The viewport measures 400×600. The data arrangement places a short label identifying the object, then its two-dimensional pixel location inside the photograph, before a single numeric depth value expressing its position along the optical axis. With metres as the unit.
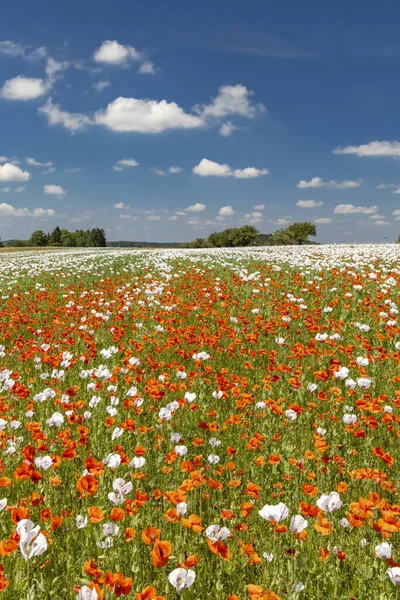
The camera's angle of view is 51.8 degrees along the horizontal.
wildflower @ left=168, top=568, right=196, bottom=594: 1.95
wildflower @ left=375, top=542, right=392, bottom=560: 2.29
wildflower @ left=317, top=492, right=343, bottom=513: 2.55
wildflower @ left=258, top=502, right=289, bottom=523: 2.45
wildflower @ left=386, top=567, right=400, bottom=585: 2.15
